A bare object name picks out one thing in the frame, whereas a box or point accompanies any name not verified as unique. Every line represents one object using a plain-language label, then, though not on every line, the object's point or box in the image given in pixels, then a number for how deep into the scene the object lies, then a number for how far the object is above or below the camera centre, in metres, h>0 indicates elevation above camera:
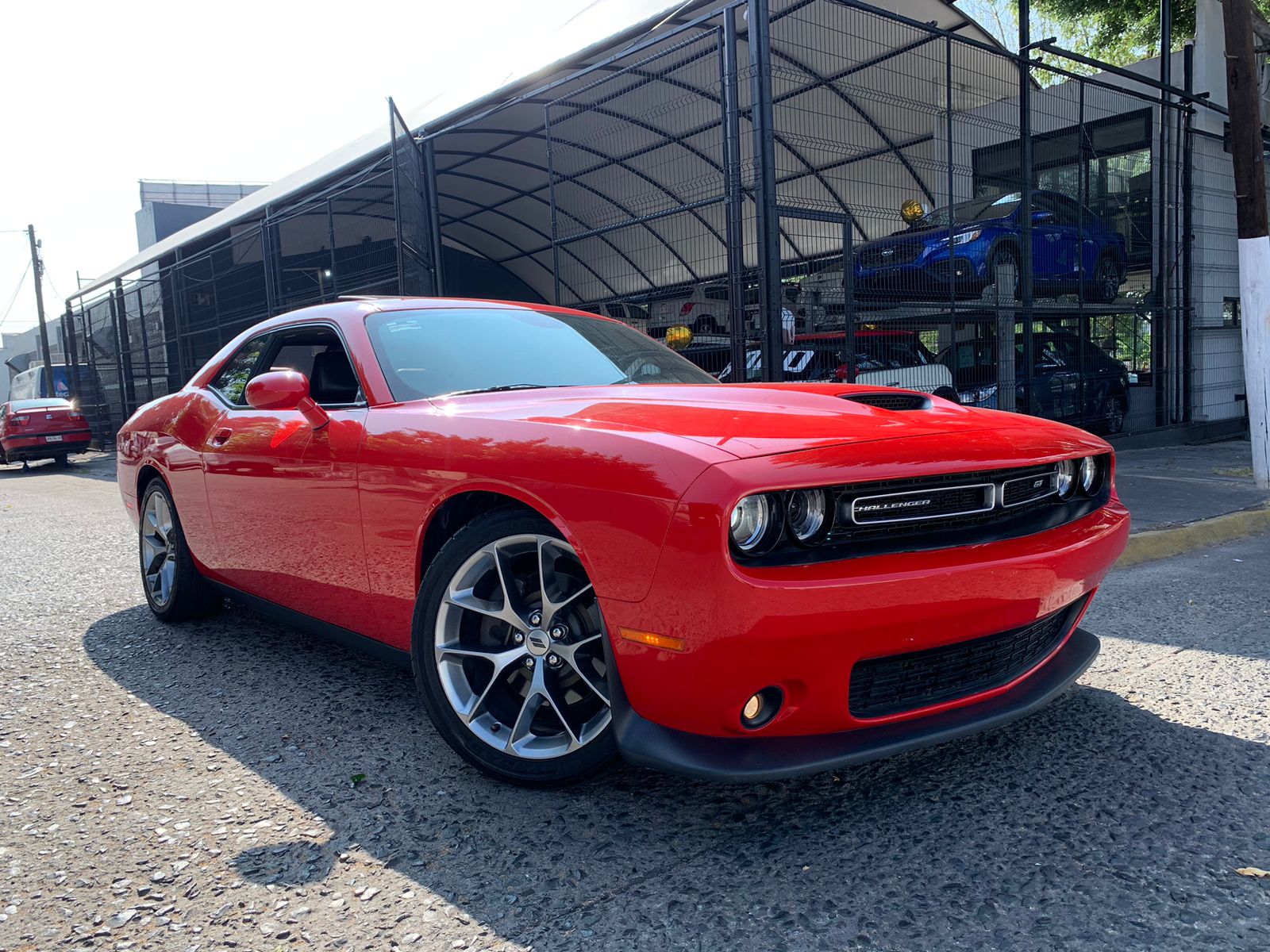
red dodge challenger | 1.96 -0.42
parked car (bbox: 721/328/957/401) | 9.14 +0.09
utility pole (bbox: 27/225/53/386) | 30.73 +4.38
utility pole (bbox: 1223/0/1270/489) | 7.68 +1.18
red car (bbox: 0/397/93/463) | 17.70 -0.34
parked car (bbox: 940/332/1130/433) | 10.32 -0.23
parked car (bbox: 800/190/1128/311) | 9.44 +1.18
